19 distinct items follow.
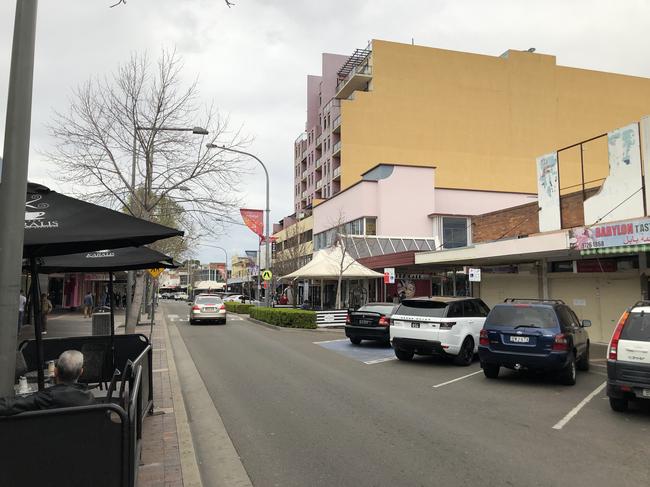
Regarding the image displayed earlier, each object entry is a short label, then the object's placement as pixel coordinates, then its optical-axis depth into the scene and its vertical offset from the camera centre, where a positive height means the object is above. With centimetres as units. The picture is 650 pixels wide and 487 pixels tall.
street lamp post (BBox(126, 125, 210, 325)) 1561 +438
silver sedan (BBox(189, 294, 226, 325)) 2656 -109
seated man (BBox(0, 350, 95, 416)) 333 -75
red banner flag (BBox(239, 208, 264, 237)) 2491 +348
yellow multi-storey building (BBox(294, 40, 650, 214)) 4981 +1788
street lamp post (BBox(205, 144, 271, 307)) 2763 +391
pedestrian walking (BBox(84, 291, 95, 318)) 2942 -90
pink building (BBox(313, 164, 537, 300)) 3475 +611
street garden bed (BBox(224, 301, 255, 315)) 3588 -137
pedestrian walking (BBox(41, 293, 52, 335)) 2041 -71
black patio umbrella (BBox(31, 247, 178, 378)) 799 +45
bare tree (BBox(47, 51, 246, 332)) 1590 +436
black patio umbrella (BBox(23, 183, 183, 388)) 412 +55
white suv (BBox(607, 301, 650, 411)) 706 -98
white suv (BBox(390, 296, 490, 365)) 1235 -96
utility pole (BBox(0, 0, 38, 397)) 374 +82
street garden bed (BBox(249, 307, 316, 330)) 2277 -130
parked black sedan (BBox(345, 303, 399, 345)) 1616 -108
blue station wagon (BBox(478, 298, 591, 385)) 974 -98
